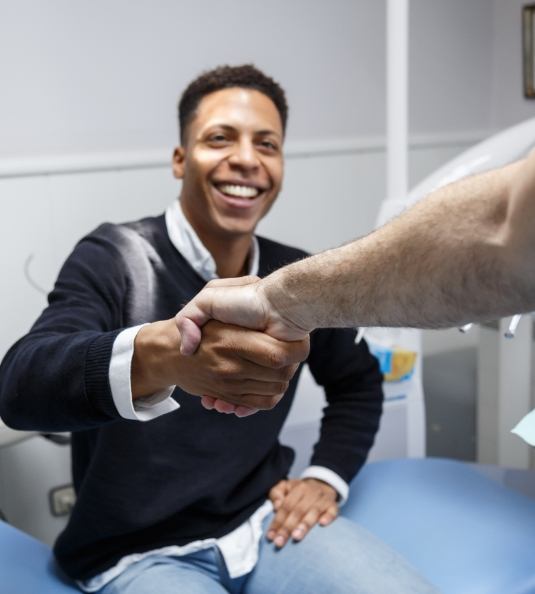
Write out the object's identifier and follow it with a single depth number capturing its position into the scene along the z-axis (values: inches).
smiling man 38.5
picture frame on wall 95.3
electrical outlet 76.9
